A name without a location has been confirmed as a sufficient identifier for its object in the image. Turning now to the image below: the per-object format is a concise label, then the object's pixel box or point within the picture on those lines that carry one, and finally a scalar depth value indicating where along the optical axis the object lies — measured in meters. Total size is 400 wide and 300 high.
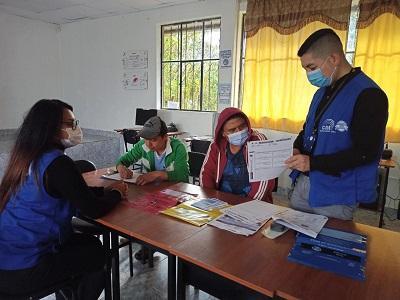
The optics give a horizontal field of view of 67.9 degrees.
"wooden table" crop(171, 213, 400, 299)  0.87
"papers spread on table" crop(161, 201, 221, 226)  1.34
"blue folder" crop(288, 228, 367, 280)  0.97
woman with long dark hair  1.20
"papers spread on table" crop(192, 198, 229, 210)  1.50
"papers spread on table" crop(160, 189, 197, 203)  1.64
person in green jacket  2.07
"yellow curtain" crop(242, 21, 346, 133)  3.77
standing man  1.25
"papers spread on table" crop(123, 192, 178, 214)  1.50
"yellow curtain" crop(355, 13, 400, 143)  3.18
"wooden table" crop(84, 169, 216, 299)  1.18
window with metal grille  4.69
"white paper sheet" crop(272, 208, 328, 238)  1.19
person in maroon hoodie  1.76
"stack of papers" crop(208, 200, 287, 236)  1.26
